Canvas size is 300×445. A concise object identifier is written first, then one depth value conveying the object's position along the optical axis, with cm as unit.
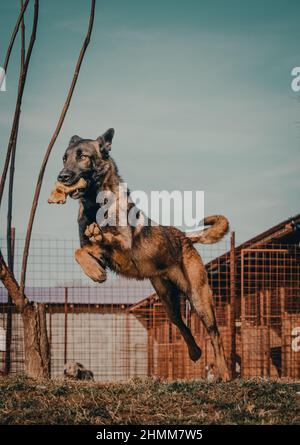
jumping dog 698
